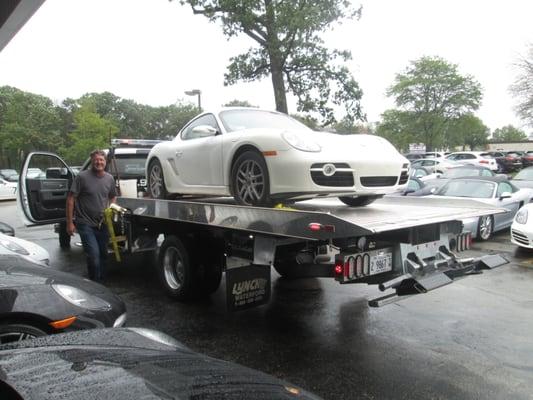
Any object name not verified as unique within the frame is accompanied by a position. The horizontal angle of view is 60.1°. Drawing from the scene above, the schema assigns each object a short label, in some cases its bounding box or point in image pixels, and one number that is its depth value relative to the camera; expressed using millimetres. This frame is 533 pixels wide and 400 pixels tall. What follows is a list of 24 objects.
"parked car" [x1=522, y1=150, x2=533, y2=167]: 35409
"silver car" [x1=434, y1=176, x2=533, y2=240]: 9555
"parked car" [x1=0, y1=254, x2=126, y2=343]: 3135
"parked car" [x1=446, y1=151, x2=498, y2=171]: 28969
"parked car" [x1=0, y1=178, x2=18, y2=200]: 25297
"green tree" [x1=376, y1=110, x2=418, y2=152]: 42219
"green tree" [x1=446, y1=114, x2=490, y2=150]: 41562
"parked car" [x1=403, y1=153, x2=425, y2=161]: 34750
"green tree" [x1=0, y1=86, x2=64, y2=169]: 43375
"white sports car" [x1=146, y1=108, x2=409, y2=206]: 4219
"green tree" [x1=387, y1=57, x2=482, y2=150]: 39875
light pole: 16953
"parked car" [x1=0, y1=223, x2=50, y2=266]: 5555
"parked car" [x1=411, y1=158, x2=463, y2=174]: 27262
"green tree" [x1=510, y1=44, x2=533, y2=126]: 30797
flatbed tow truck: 3771
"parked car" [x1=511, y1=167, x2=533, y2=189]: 12469
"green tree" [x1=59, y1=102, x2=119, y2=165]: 39000
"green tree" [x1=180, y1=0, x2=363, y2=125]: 17016
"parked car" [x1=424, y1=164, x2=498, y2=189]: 14047
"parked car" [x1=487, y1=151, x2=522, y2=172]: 34000
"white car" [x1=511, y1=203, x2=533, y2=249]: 7938
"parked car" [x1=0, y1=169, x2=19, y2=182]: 30859
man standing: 6195
